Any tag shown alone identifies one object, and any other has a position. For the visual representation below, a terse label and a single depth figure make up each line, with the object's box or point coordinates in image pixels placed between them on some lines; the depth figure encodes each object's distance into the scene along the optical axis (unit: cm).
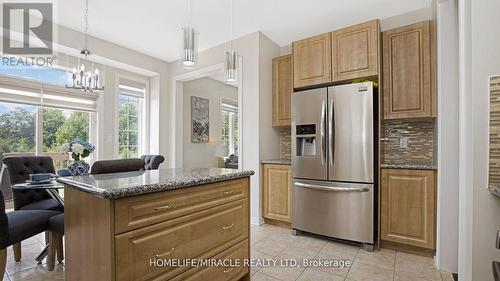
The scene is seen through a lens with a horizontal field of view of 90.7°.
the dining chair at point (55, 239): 194
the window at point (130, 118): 455
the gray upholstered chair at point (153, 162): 341
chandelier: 264
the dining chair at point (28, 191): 236
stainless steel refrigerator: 257
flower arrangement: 245
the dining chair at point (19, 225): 161
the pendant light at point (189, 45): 163
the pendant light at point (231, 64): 210
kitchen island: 111
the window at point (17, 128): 337
